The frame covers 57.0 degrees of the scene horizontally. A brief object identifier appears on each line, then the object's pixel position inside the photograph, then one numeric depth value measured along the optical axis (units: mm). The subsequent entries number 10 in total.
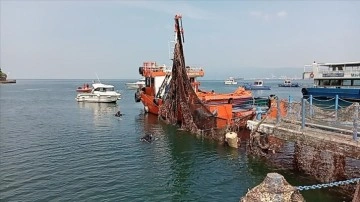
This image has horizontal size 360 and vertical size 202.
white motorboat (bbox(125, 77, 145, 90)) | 133900
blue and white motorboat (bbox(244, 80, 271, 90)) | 124500
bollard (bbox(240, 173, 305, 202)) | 6375
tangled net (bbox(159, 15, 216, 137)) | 26588
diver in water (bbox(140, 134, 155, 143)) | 25572
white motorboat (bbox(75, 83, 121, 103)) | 57562
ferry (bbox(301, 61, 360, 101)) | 42466
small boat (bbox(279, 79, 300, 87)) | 143950
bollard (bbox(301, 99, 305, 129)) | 14516
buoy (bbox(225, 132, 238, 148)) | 22031
